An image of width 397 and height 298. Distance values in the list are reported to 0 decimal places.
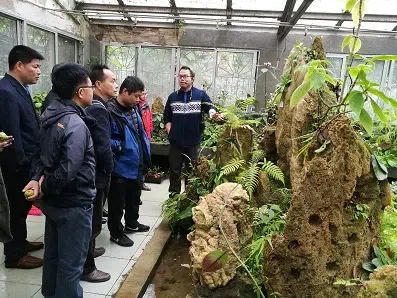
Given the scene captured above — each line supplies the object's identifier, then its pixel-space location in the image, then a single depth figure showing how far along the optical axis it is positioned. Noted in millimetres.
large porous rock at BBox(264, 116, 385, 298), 1980
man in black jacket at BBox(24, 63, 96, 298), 2113
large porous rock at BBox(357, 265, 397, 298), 1427
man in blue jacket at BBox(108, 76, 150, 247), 3383
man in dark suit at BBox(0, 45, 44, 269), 2775
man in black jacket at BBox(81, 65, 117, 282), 2717
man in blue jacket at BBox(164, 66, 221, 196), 4605
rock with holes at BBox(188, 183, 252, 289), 2199
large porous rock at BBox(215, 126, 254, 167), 3861
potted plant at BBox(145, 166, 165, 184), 6012
